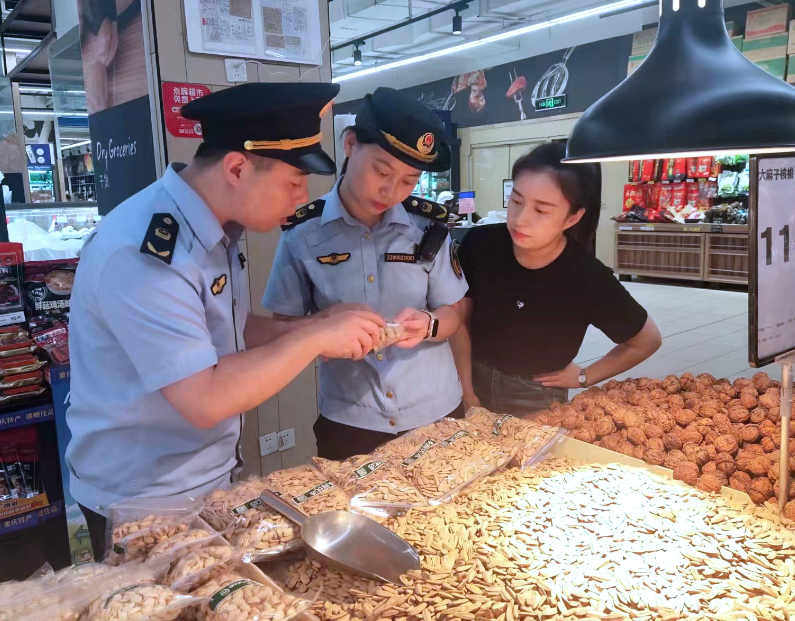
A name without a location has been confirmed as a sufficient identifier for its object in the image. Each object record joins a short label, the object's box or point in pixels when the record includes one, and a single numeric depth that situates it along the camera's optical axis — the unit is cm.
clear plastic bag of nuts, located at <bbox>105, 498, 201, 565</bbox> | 104
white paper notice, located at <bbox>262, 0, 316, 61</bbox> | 270
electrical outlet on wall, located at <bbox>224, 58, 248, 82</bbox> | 264
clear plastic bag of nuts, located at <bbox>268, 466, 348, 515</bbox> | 120
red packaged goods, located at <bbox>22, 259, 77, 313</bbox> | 243
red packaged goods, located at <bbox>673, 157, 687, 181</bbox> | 940
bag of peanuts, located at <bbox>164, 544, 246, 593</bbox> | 94
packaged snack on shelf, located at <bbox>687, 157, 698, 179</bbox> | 926
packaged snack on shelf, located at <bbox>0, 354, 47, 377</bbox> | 234
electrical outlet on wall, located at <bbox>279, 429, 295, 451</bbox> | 299
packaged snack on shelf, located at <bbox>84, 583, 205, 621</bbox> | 86
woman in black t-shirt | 204
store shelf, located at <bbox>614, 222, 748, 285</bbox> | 865
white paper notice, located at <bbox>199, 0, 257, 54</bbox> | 254
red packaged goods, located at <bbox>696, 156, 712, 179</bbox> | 914
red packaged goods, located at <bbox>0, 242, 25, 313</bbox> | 230
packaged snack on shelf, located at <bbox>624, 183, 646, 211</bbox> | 1011
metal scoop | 106
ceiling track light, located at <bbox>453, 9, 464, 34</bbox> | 883
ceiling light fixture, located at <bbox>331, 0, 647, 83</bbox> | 770
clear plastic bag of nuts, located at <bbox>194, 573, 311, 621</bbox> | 89
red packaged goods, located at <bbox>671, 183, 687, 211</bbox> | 952
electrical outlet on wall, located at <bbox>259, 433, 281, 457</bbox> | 292
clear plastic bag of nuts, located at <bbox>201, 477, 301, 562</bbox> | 108
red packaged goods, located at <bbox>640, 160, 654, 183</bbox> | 983
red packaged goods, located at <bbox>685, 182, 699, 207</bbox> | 940
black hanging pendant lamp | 117
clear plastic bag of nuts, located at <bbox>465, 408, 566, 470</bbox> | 152
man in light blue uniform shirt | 114
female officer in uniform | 185
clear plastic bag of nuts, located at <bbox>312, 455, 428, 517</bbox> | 123
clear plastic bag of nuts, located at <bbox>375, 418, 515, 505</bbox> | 134
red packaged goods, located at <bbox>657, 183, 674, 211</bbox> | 967
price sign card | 115
